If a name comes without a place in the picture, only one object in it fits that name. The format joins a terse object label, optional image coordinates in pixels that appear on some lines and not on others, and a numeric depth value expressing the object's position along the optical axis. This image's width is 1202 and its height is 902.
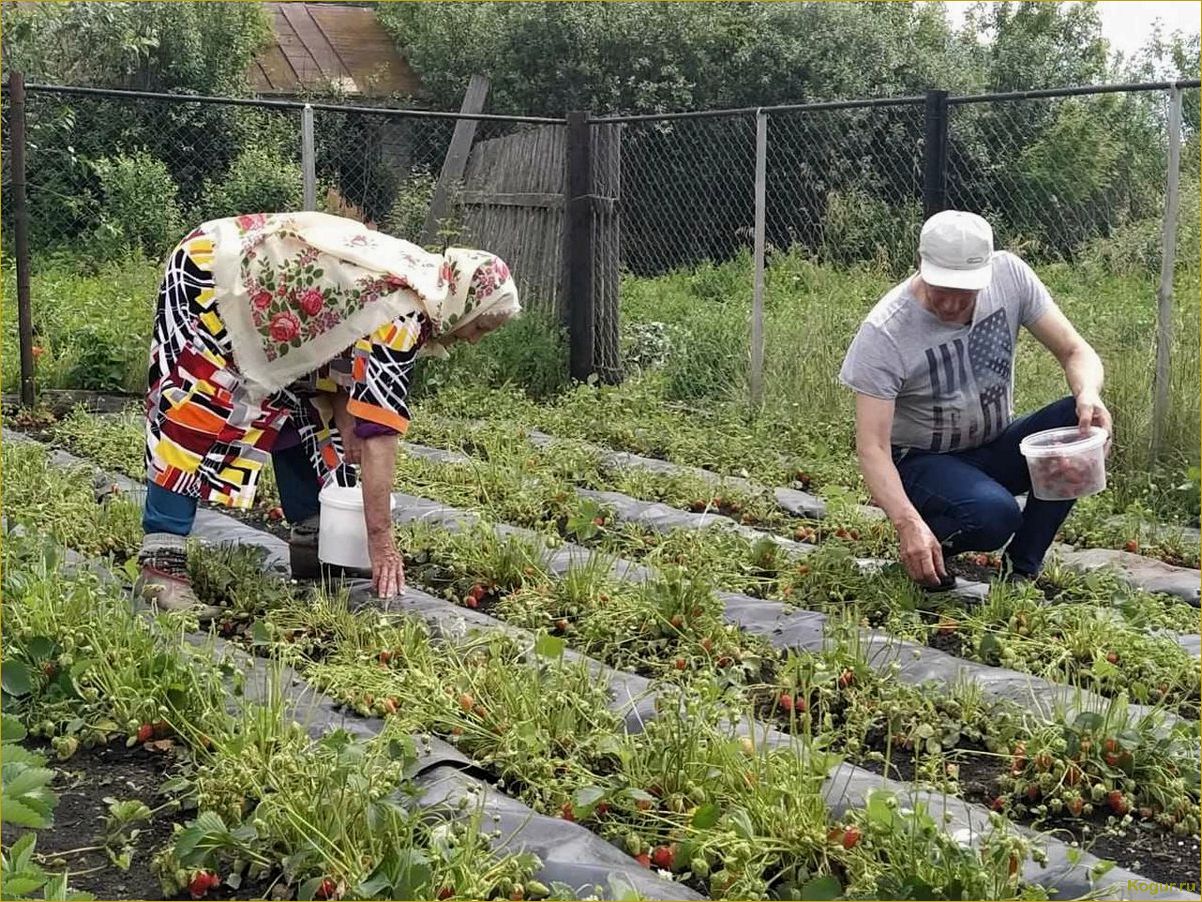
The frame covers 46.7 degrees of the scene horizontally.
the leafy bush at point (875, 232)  7.58
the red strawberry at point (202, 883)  2.41
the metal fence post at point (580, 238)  7.84
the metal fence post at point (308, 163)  6.98
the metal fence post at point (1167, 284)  5.29
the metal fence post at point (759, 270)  6.98
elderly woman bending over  3.76
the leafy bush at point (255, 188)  10.60
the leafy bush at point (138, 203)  9.82
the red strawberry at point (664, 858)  2.51
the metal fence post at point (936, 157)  6.12
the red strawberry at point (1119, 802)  2.72
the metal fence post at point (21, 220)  6.89
